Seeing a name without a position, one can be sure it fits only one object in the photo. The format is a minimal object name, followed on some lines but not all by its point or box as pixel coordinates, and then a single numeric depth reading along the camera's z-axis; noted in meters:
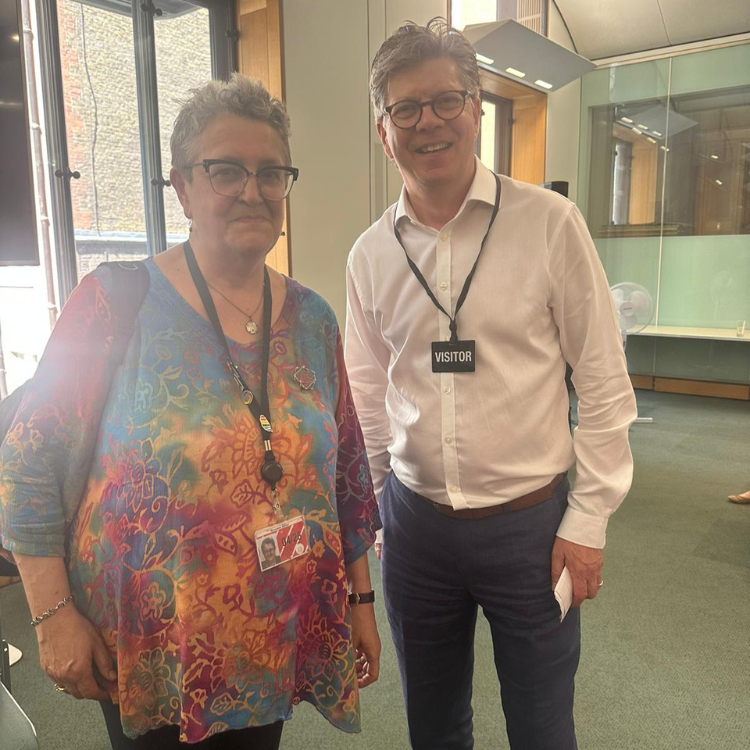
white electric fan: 6.10
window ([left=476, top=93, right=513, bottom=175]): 6.73
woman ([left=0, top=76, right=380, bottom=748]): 0.92
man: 1.25
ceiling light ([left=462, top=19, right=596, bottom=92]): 4.87
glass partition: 6.90
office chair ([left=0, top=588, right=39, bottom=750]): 1.09
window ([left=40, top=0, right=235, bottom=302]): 3.05
